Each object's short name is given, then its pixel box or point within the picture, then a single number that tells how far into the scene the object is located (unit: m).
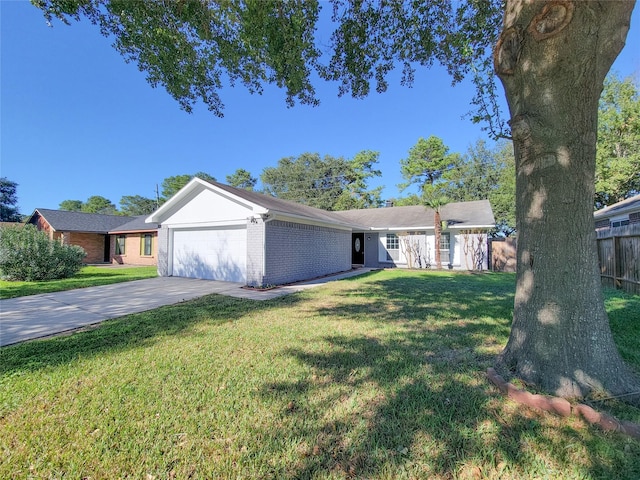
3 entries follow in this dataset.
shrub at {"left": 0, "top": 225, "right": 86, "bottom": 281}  11.02
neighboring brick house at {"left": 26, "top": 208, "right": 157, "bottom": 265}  19.00
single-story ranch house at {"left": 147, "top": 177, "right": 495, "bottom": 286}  9.55
